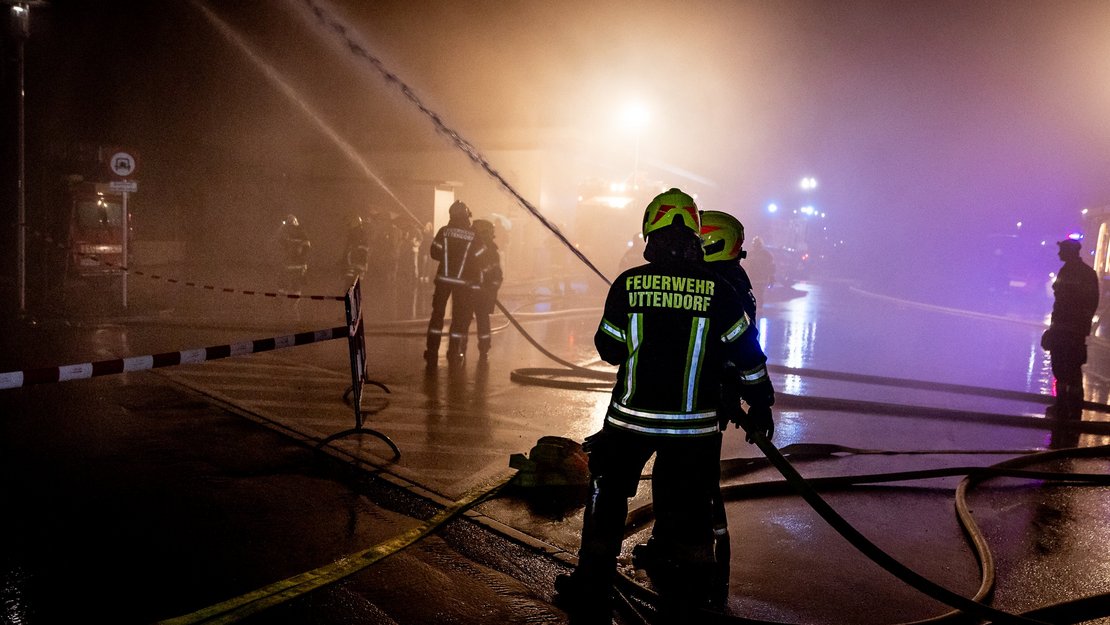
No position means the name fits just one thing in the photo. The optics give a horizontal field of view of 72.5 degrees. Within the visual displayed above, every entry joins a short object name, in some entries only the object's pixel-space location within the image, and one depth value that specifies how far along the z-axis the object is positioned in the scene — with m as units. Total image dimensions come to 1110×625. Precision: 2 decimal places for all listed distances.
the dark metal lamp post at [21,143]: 12.09
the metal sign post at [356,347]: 5.70
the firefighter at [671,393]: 3.23
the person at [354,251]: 15.63
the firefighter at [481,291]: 9.80
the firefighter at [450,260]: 9.50
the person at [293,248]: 15.30
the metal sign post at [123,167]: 12.80
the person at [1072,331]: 8.03
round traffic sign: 12.80
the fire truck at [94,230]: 16.47
